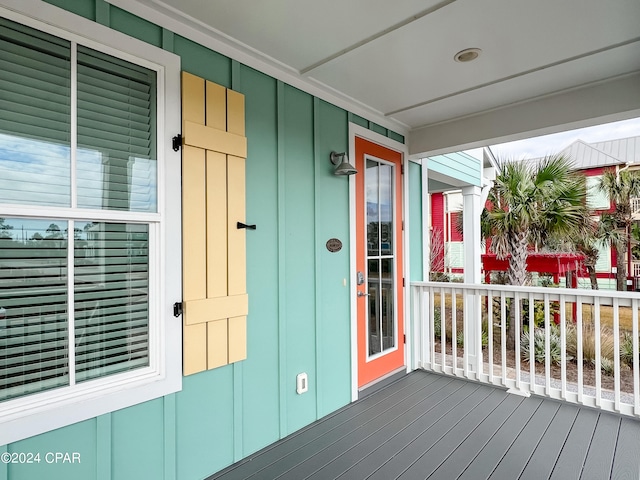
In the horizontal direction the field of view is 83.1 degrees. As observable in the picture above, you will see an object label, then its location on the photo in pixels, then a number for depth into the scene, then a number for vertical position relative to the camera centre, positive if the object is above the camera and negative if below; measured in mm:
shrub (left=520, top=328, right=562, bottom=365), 4930 -1418
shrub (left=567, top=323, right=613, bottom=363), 4777 -1332
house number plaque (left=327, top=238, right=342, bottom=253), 2932 +23
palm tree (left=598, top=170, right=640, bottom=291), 8242 +986
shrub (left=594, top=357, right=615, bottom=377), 4668 -1563
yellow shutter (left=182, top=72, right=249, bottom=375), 1987 +137
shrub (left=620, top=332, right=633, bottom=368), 4793 -1425
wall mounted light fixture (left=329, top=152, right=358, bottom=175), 2895 +674
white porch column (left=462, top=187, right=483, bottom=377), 5543 +130
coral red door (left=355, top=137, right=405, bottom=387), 3270 -128
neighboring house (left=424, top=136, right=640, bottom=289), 9375 +1272
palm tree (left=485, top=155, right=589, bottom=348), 5020 +546
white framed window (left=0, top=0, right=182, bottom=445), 1488 +137
